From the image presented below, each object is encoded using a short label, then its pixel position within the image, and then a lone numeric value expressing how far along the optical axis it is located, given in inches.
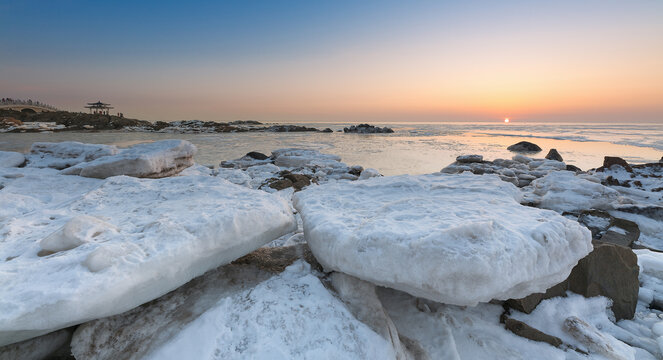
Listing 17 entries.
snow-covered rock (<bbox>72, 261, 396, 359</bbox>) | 73.7
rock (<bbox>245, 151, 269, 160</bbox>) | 594.5
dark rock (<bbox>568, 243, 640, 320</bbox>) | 123.0
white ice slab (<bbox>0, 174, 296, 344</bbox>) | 68.3
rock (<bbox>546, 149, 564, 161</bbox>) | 614.2
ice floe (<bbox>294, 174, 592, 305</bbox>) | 80.0
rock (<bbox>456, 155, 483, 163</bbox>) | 546.3
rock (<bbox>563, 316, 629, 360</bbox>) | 95.5
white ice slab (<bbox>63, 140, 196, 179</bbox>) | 209.8
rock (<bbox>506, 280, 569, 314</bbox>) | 110.7
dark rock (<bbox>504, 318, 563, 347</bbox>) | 98.7
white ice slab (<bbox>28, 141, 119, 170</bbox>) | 248.8
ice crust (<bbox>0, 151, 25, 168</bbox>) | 228.1
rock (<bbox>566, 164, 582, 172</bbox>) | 483.5
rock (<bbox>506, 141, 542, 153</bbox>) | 834.2
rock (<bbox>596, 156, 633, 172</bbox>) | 395.6
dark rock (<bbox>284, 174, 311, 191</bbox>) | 327.7
